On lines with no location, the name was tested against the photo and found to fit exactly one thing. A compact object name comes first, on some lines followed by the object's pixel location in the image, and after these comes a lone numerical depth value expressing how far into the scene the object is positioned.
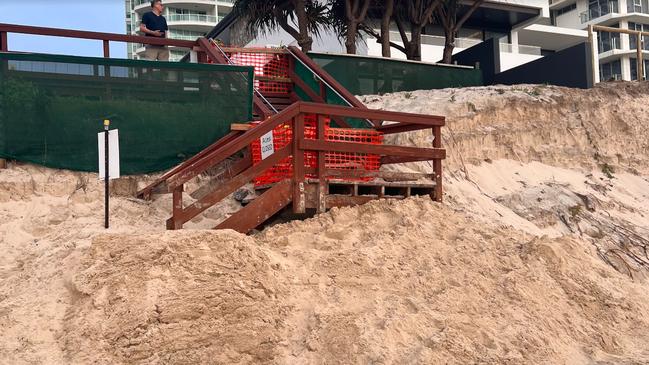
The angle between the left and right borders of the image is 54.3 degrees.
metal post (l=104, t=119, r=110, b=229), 6.44
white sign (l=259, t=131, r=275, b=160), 7.10
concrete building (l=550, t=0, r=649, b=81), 48.92
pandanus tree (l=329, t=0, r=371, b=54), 16.02
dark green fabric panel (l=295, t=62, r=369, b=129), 9.73
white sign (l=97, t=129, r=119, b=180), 6.49
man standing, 10.98
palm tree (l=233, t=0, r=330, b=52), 15.87
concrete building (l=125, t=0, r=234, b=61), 71.38
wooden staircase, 6.59
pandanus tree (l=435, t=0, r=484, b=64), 17.64
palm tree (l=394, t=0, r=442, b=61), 16.98
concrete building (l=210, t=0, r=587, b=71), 22.97
